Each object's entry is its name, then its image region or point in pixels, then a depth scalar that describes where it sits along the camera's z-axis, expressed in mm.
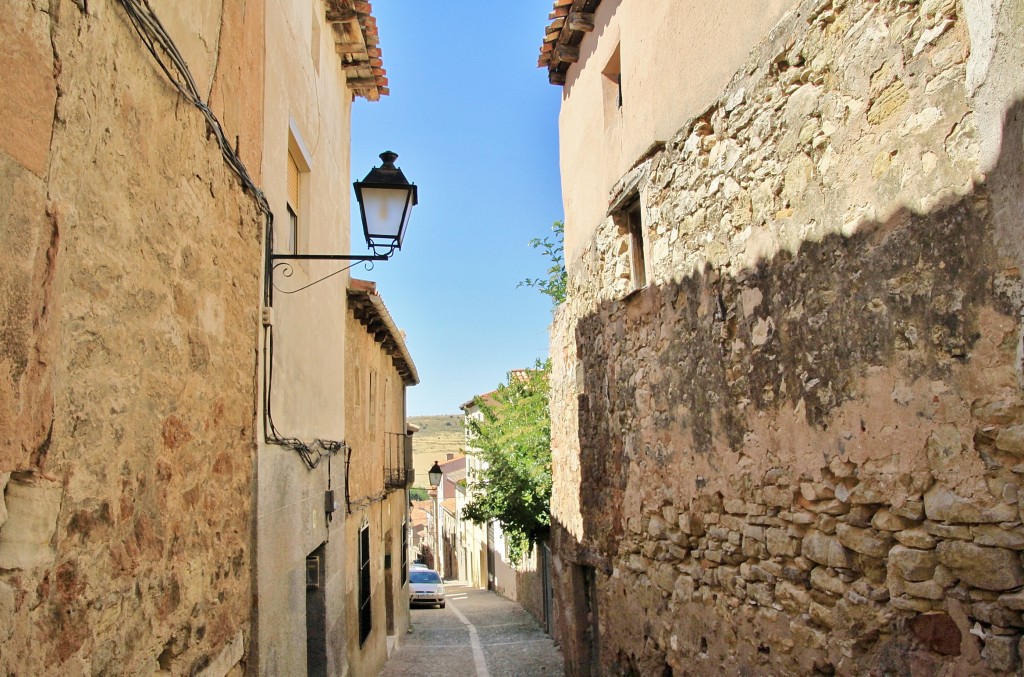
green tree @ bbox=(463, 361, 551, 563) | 15438
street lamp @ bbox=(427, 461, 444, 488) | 18547
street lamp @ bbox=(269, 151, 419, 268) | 5438
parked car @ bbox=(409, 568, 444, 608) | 22312
